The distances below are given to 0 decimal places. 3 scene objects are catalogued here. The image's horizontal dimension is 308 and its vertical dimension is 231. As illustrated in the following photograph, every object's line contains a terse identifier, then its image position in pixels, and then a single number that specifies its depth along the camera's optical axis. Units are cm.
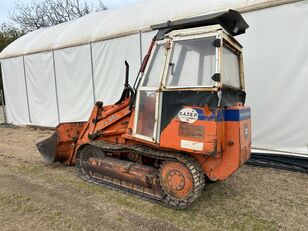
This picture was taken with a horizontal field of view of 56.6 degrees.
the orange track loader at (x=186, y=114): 334
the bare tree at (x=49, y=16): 2375
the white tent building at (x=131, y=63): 523
